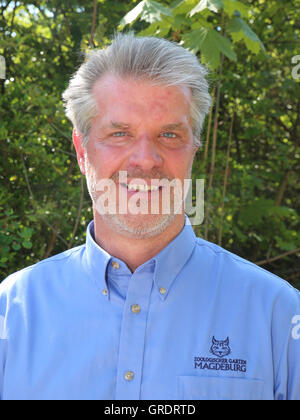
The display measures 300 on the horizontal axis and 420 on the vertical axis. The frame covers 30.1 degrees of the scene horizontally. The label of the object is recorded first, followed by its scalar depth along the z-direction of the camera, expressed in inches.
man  61.0
